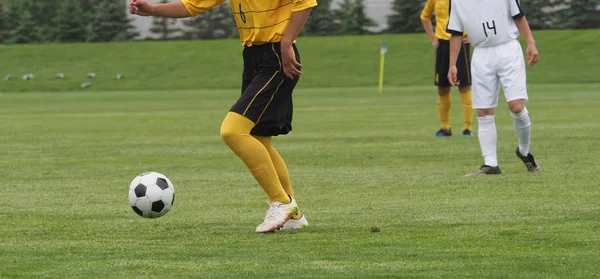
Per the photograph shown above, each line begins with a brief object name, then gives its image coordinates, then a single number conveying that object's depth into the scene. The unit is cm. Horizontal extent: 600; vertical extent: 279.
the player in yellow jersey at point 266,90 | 1582
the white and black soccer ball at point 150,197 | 1645
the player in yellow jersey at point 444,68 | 3600
